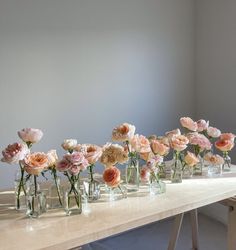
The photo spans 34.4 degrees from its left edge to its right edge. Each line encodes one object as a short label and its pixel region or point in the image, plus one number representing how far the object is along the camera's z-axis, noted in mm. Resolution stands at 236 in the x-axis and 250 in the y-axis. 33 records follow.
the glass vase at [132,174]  1809
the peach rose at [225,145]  2012
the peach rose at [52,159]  1459
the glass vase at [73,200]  1495
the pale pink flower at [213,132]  2066
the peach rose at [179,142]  1826
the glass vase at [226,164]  2114
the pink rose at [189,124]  1991
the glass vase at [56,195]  1554
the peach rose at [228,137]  2030
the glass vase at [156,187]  1736
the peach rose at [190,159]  1914
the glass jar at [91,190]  1651
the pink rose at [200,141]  1972
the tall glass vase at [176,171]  1910
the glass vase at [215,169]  2044
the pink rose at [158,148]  1725
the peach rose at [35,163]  1410
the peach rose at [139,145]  1746
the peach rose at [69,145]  1540
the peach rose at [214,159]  2039
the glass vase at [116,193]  1666
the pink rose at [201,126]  2061
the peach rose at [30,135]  1475
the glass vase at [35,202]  1476
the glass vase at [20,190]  1543
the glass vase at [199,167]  2045
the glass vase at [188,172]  2006
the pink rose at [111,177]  1569
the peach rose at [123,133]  1685
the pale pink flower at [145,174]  1755
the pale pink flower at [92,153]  1515
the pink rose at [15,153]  1388
